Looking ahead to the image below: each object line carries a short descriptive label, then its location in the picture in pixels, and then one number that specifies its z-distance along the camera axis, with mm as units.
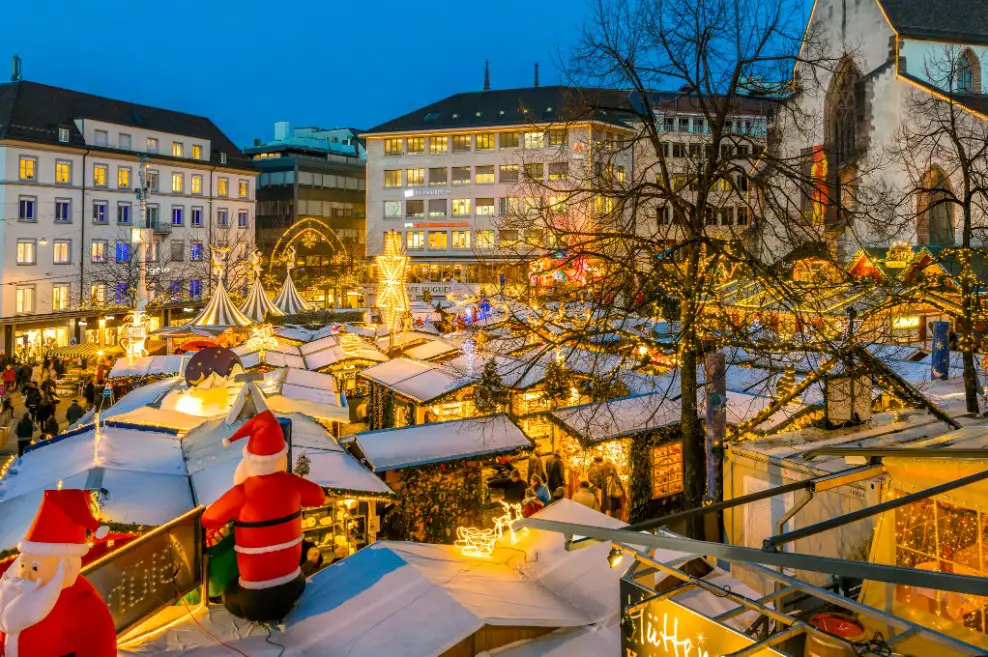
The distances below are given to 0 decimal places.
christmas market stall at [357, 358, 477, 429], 15023
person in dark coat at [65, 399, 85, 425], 17859
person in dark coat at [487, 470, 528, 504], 12655
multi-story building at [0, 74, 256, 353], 39000
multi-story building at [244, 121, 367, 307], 65750
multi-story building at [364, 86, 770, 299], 57219
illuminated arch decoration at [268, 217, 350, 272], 64438
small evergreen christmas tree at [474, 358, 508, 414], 13383
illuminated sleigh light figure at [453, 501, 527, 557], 6806
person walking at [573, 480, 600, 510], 10398
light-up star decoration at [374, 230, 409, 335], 23109
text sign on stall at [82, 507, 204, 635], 4957
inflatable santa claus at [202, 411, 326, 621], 5727
